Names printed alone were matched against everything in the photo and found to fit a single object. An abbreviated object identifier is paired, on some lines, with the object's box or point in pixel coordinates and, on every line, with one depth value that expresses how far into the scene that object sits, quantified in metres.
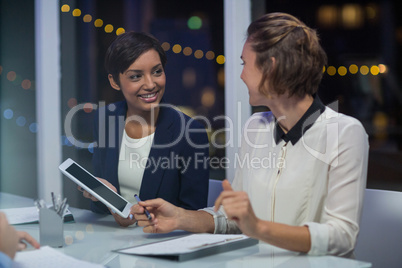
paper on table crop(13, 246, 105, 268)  2.60
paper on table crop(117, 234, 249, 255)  2.70
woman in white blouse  2.78
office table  2.64
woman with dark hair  3.42
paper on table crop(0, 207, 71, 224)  3.13
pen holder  2.81
